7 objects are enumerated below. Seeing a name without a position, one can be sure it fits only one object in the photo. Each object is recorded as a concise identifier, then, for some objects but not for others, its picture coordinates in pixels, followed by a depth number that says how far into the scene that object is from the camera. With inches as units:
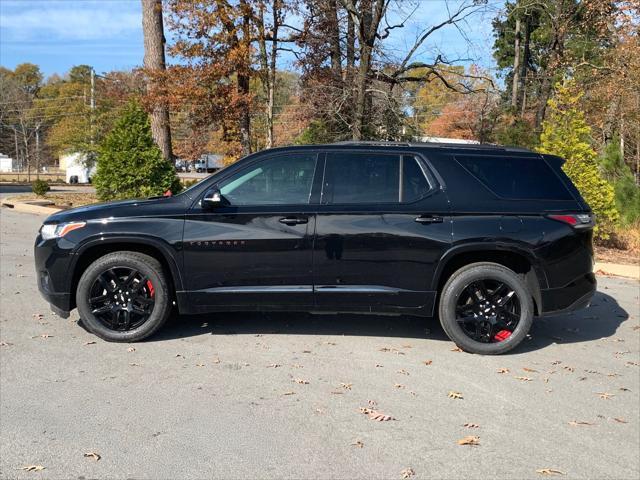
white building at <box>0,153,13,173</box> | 3127.5
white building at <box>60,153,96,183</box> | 2105.2
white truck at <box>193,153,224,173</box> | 2750.0
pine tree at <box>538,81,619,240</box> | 458.7
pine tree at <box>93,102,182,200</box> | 599.8
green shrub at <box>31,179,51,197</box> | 869.8
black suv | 205.6
